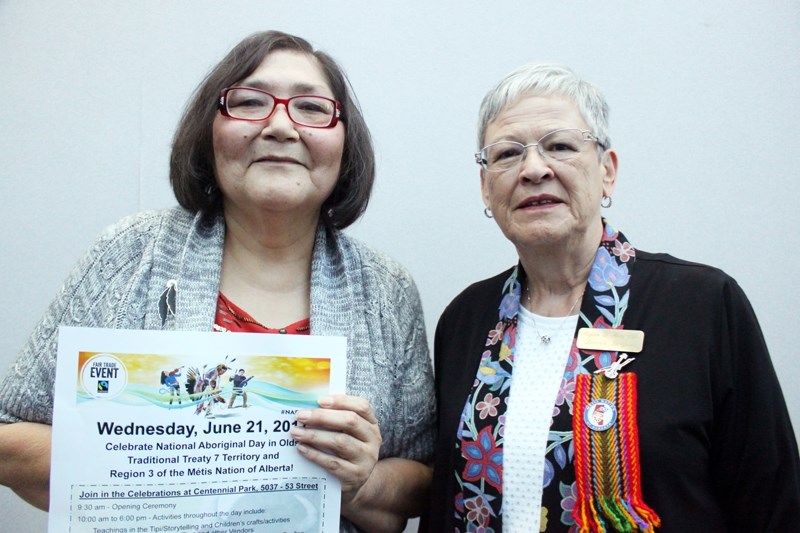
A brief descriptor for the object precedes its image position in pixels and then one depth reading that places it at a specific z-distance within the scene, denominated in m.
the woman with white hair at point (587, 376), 1.52
